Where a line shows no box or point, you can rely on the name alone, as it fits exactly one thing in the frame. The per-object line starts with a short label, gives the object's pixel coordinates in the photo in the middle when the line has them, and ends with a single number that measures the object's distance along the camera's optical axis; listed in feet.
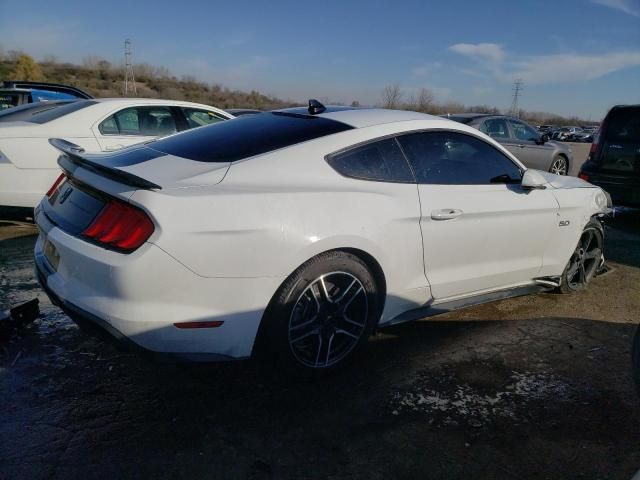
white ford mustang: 7.68
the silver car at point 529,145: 35.83
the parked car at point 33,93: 33.40
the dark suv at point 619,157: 23.27
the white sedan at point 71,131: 17.57
